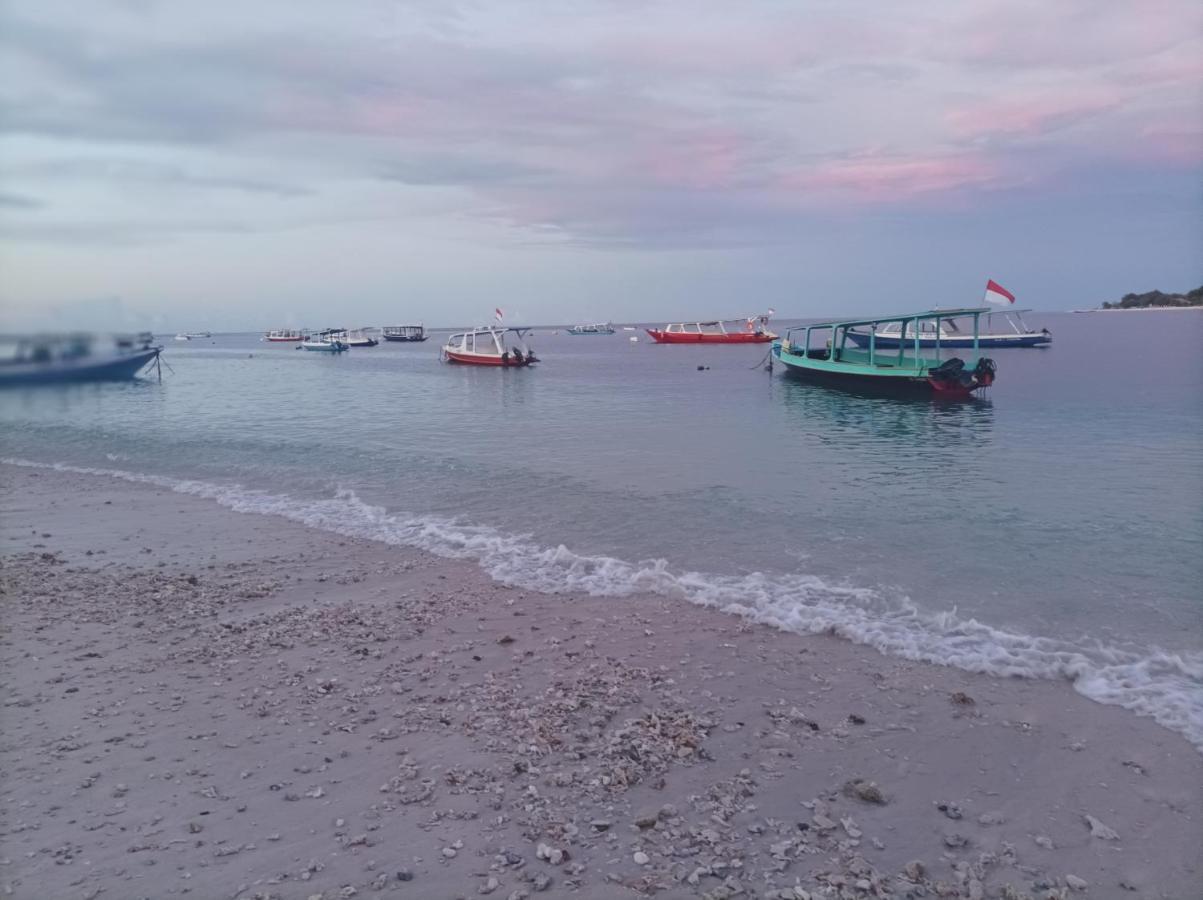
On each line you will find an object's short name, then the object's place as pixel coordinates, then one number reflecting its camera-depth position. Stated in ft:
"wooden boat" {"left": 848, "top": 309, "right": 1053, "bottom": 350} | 245.90
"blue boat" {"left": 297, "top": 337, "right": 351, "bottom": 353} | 328.70
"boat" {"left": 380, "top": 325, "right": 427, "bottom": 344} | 435.12
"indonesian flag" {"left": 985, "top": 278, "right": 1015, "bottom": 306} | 148.62
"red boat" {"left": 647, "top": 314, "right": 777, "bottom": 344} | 355.56
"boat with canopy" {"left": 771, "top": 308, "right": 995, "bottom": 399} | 127.34
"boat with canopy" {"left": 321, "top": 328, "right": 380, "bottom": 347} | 394.73
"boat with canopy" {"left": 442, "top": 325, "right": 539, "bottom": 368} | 215.31
